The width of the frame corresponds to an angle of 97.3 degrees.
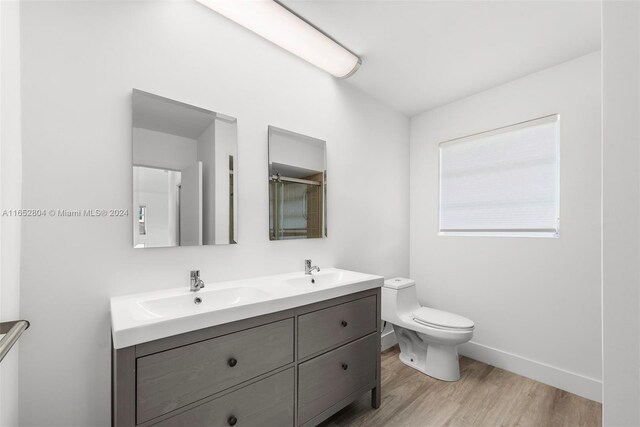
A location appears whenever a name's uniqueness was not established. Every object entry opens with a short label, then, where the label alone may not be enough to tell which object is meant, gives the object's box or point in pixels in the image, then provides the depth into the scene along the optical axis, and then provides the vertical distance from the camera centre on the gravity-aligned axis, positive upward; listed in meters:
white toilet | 2.19 -0.94
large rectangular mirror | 1.46 +0.22
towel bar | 0.82 -0.41
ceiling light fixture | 1.67 +1.20
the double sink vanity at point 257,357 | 1.04 -0.66
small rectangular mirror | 1.98 +0.21
